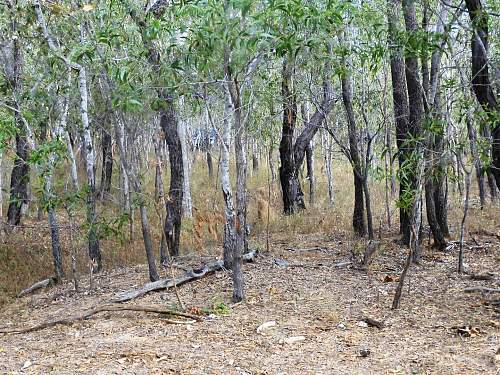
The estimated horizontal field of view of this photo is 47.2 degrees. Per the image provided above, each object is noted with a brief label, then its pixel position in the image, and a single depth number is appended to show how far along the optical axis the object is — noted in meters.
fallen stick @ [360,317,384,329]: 5.84
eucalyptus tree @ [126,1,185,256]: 6.02
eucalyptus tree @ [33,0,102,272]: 7.77
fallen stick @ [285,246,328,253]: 10.13
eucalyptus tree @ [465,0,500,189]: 6.05
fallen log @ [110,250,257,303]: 7.33
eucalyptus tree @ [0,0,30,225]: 9.08
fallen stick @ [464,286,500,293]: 6.77
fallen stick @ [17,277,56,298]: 9.93
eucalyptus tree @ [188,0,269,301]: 5.09
